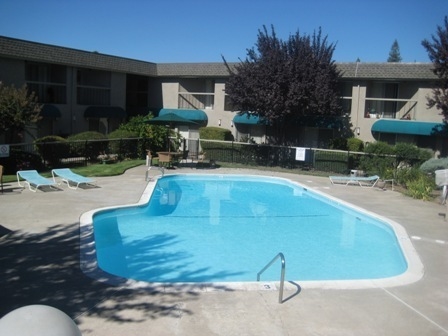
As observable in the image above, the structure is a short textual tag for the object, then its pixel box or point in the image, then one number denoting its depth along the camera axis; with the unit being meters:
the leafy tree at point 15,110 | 17.92
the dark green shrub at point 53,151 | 20.03
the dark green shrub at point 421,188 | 17.88
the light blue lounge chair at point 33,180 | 15.49
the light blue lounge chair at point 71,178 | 16.72
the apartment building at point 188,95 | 26.72
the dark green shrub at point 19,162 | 18.53
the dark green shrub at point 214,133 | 31.02
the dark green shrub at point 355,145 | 27.53
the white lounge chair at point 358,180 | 20.91
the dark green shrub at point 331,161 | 24.27
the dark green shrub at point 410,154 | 22.22
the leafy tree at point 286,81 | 24.50
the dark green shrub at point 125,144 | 24.83
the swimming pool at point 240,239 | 10.01
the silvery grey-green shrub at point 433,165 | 20.28
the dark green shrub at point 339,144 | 27.91
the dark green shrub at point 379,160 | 22.11
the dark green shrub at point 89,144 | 22.25
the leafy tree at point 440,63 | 21.69
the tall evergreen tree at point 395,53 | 109.00
